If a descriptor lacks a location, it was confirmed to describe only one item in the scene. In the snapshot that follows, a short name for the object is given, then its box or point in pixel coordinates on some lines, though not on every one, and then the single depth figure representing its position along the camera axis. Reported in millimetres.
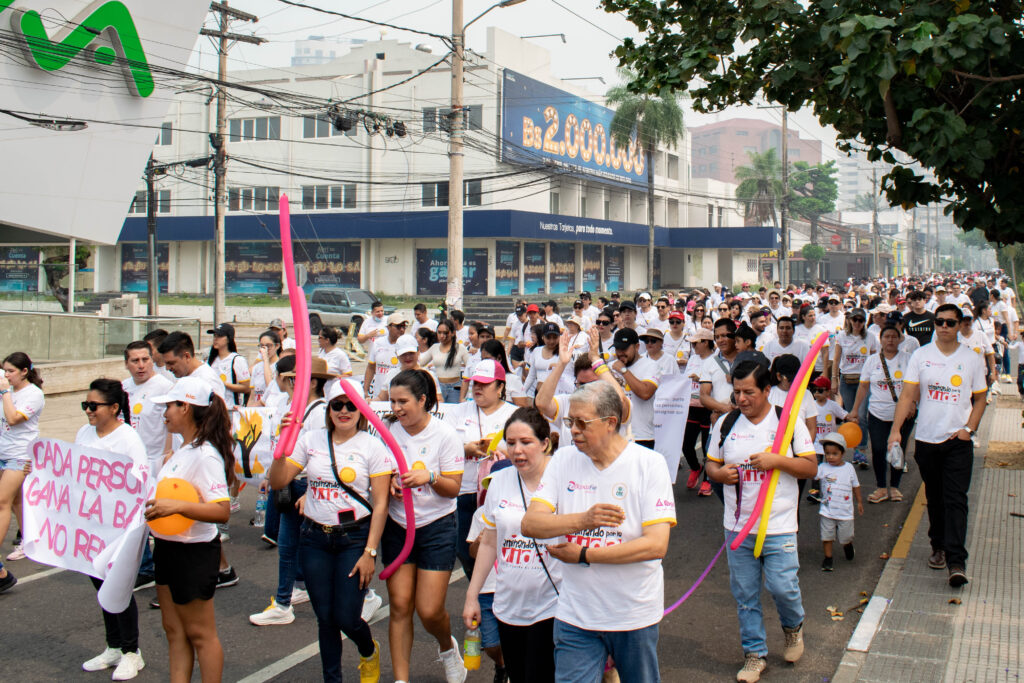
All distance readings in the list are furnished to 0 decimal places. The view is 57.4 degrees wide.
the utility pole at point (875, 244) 70288
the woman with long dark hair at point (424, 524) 5074
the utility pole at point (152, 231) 30984
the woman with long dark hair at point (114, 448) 5477
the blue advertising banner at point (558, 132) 42656
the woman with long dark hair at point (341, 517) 4836
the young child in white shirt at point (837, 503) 7496
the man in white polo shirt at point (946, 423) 6691
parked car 33781
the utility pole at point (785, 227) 41500
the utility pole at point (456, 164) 18141
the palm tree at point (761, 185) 77812
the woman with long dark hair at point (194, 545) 4621
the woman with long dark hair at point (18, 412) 7176
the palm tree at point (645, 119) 46625
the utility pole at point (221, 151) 26094
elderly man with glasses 3703
